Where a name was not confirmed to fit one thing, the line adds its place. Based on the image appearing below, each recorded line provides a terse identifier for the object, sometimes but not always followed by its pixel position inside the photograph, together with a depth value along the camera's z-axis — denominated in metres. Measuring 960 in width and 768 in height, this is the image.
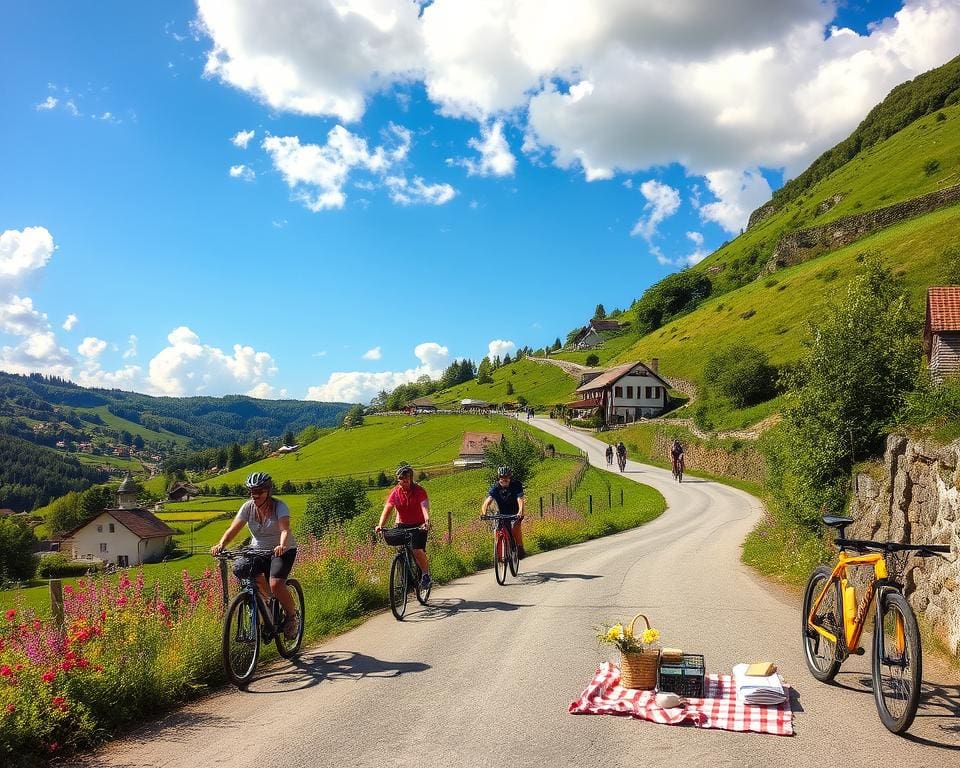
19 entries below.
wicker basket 6.16
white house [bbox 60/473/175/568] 86.56
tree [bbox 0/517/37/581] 66.06
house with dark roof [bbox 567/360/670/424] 81.88
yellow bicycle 5.09
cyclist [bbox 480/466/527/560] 12.59
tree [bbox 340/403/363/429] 131.50
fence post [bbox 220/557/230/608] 8.23
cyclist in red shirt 10.06
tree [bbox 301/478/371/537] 50.78
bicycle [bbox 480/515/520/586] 12.33
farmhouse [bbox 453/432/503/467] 74.88
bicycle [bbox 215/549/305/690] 6.81
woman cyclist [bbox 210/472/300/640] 7.13
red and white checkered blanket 5.39
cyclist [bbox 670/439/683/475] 41.00
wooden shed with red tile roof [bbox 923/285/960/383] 33.38
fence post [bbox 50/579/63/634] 6.52
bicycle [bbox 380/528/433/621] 9.49
